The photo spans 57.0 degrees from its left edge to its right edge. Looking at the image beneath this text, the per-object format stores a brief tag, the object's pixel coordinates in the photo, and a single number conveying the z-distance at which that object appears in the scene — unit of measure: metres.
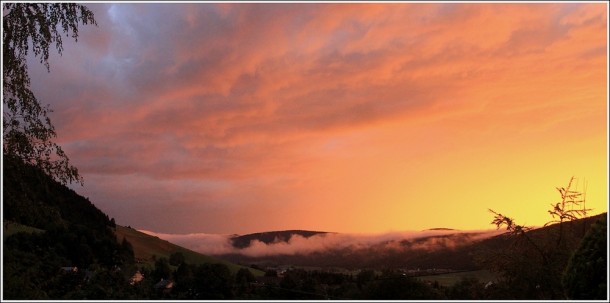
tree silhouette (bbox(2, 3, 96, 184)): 11.40
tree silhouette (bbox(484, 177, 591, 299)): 12.76
